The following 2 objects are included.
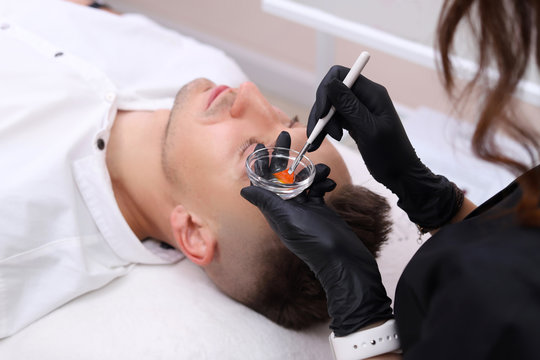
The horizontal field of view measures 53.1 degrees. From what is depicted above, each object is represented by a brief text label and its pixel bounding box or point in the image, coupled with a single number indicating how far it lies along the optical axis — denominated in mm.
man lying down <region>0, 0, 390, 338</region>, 1233
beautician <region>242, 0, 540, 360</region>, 717
